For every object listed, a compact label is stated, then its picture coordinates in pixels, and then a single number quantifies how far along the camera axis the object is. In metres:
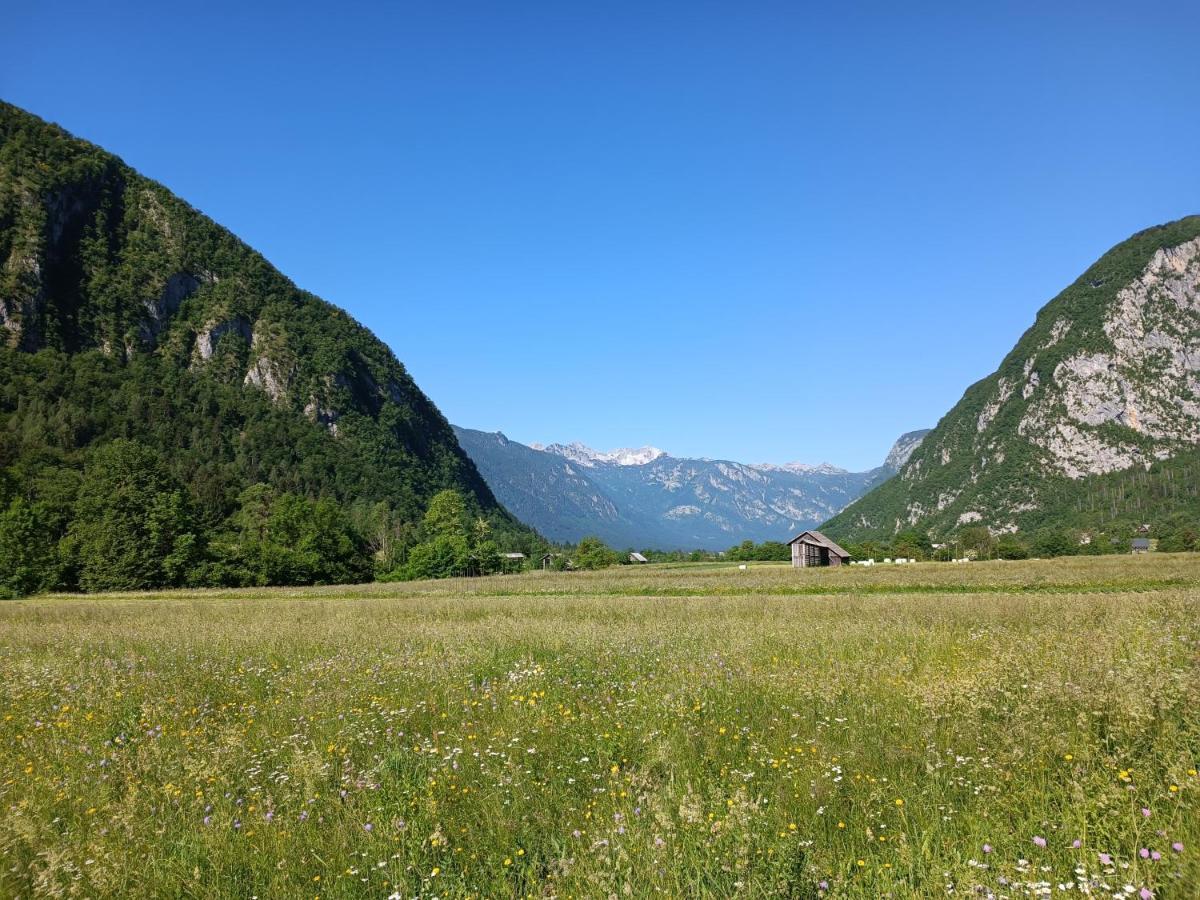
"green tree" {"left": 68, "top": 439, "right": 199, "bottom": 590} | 63.34
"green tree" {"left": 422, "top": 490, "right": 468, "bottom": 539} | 100.12
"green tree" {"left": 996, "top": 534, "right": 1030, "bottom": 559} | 117.44
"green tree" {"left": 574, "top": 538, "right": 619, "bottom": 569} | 136.38
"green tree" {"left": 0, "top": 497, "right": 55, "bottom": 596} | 55.62
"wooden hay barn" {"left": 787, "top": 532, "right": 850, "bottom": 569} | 108.62
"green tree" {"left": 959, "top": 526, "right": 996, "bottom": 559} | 139.82
